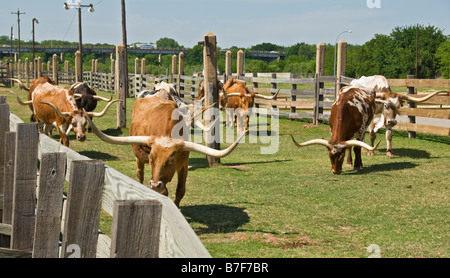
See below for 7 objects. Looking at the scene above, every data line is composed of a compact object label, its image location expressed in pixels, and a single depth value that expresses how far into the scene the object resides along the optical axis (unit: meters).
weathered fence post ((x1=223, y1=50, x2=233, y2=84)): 24.73
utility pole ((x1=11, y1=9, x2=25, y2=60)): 74.64
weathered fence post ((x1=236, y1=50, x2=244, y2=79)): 24.47
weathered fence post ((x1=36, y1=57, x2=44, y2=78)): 48.91
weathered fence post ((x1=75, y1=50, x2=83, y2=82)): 31.83
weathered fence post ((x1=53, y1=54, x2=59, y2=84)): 36.57
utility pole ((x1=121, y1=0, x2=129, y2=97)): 35.19
